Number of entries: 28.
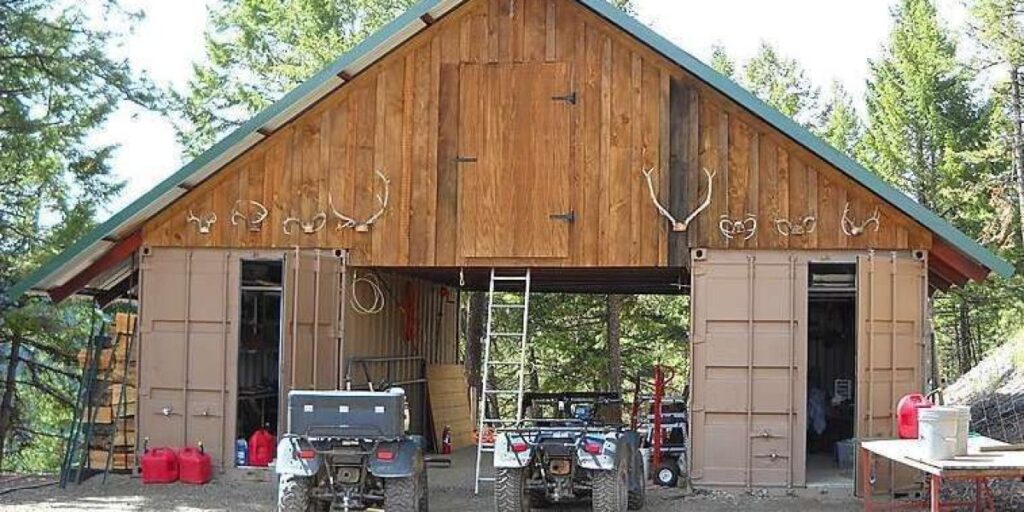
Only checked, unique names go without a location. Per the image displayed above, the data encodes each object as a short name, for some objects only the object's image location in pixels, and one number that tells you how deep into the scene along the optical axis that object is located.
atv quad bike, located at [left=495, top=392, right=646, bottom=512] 11.66
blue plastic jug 14.73
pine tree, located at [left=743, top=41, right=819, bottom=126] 41.53
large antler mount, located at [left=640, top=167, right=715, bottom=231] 14.20
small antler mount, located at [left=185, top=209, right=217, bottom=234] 15.02
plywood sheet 19.94
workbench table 9.12
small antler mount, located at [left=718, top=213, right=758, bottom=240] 14.11
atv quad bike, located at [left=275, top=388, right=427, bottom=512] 11.24
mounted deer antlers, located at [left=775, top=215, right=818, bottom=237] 14.02
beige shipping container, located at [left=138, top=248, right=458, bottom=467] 14.68
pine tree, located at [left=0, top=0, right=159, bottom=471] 18.62
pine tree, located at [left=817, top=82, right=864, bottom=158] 39.94
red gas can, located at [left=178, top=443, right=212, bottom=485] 14.48
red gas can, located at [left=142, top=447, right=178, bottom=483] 14.56
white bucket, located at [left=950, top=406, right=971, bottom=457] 9.67
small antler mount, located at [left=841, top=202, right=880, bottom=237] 13.95
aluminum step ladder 13.73
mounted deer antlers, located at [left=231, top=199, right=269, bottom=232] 14.99
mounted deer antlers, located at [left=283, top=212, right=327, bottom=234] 14.95
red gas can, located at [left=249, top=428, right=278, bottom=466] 14.73
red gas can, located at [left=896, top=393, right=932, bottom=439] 11.54
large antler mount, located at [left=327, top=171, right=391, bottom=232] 14.86
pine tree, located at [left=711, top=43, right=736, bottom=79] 40.56
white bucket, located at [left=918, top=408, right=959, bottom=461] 9.62
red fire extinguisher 19.30
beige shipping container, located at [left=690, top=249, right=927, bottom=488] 13.94
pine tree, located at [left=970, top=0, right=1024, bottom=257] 28.36
